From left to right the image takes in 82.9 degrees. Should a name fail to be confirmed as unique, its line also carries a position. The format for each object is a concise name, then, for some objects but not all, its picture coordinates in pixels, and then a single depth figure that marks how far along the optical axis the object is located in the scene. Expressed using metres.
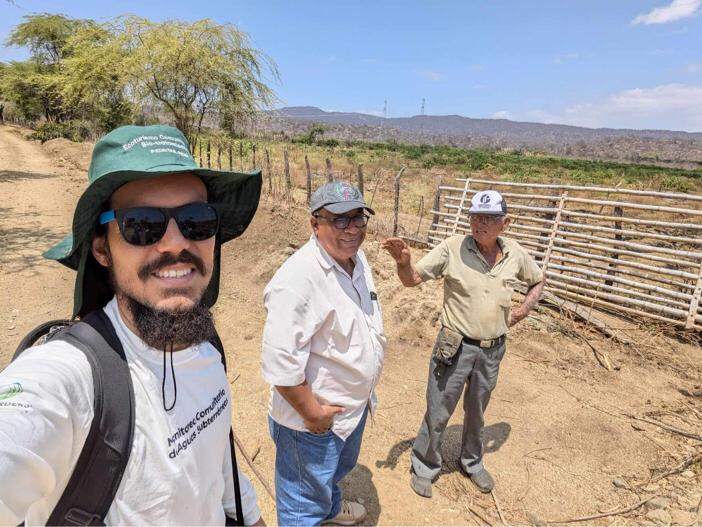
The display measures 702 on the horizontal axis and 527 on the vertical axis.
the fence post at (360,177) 8.57
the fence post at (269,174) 10.78
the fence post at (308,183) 10.30
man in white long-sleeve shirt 1.81
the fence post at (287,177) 9.98
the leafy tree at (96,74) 10.57
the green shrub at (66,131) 24.11
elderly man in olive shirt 2.67
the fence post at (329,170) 8.80
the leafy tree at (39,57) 29.66
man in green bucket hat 0.75
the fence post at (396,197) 8.65
